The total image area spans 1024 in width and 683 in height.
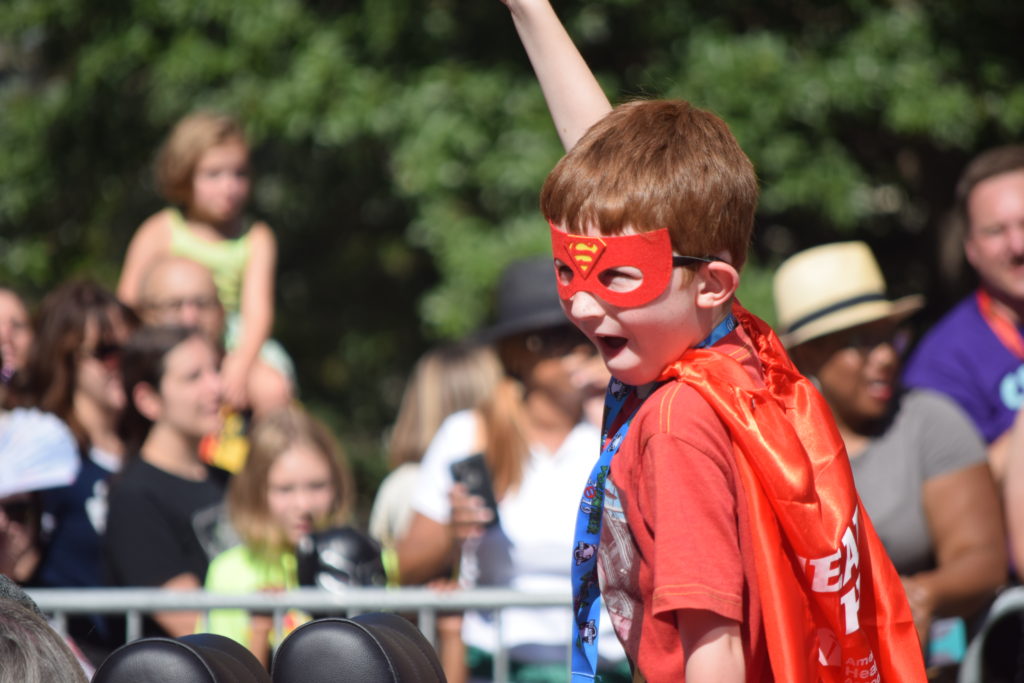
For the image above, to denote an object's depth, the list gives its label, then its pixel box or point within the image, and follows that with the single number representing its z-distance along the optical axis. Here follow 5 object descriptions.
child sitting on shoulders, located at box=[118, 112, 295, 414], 11.98
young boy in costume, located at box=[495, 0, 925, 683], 4.00
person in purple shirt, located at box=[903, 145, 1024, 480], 9.39
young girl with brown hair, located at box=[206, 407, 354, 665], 9.02
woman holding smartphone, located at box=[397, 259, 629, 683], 8.55
